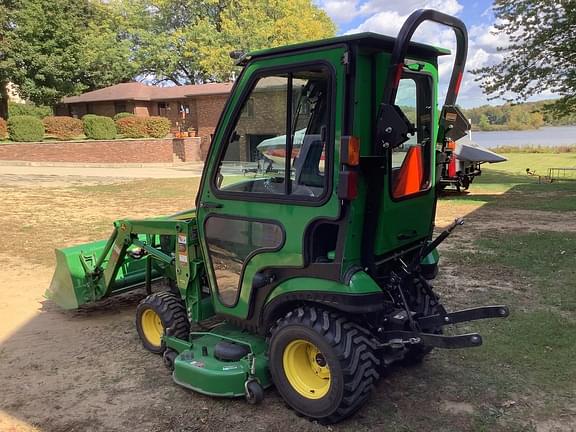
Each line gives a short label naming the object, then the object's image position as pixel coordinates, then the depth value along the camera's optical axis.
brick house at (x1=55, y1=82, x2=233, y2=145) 30.17
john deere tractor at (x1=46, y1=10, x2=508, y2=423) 2.91
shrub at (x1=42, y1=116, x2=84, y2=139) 28.00
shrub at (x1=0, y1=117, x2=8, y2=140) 26.47
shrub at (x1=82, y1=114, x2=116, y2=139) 26.53
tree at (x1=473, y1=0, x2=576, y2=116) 14.63
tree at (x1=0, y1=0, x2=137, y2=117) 30.03
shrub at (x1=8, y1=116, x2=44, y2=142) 25.36
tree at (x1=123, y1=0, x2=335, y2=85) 29.52
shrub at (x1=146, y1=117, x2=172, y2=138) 28.06
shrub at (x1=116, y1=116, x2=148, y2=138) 27.72
